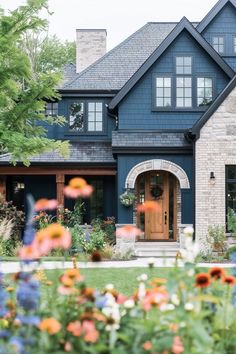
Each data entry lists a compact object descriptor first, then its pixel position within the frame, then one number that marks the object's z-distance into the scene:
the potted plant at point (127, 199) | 16.92
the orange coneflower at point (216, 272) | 3.44
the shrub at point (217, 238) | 15.52
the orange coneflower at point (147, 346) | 2.95
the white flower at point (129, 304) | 3.37
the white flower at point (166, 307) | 3.39
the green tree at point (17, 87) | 10.41
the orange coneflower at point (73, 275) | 3.18
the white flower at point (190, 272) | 3.34
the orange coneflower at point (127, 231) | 3.21
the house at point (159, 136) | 16.14
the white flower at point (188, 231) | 3.31
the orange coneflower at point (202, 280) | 3.17
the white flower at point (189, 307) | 3.15
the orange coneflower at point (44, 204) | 2.97
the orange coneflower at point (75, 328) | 2.84
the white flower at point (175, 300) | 3.51
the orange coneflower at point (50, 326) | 2.75
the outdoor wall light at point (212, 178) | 16.06
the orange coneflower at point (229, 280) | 3.38
